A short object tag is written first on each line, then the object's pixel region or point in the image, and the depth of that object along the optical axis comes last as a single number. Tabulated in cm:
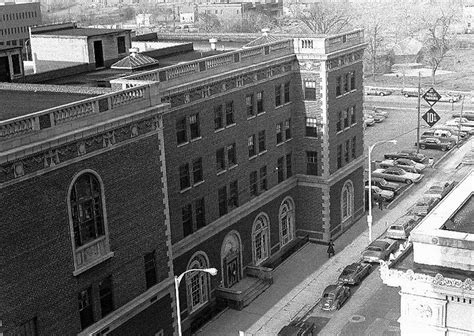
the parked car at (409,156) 7994
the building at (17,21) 13988
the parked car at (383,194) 6688
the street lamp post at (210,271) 3056
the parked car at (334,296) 4520
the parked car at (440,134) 8825
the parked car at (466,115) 9862
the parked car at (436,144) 8550
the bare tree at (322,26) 17261
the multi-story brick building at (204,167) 3167
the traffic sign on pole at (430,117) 8975
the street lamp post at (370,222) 5578
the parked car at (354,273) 4844
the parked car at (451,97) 11169
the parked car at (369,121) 9840
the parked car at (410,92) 11894
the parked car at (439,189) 6600
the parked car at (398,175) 7300
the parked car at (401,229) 5625
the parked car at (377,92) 12165
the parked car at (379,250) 5212
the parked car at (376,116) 10075
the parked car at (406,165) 7606
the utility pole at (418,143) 8266
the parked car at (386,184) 6988
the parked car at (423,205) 6184
